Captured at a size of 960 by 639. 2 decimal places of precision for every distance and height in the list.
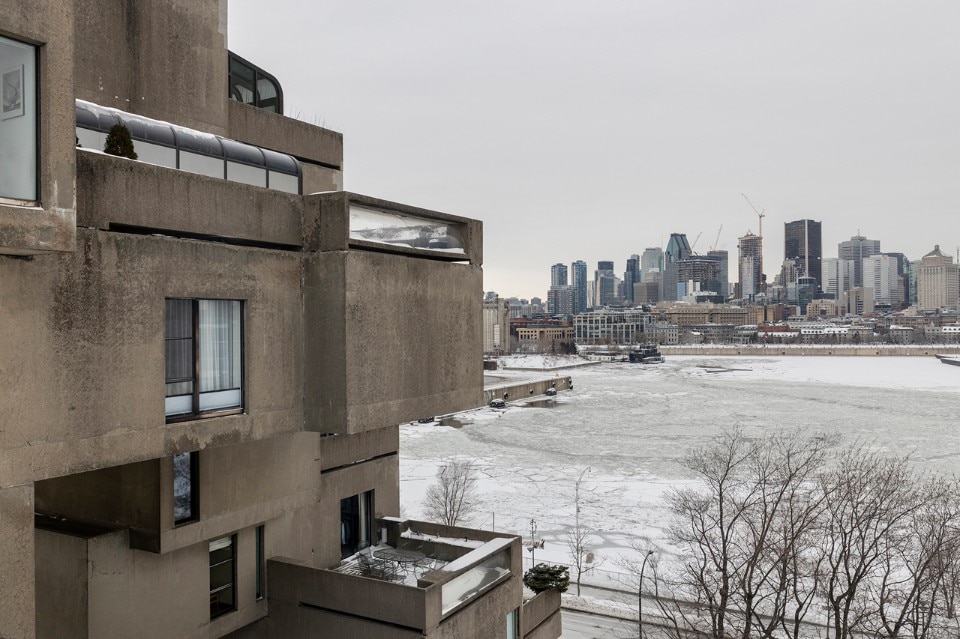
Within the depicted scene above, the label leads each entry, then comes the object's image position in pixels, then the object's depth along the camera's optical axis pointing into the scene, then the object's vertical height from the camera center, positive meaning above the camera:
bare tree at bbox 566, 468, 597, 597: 33.56 -11.42
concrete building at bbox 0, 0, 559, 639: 6.84 -0.37
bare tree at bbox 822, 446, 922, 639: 19.89 -7.35
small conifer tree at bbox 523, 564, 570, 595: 24.97 -9.36
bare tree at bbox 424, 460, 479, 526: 38.10 -10.47
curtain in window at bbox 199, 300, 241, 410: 9.16 -0.39
